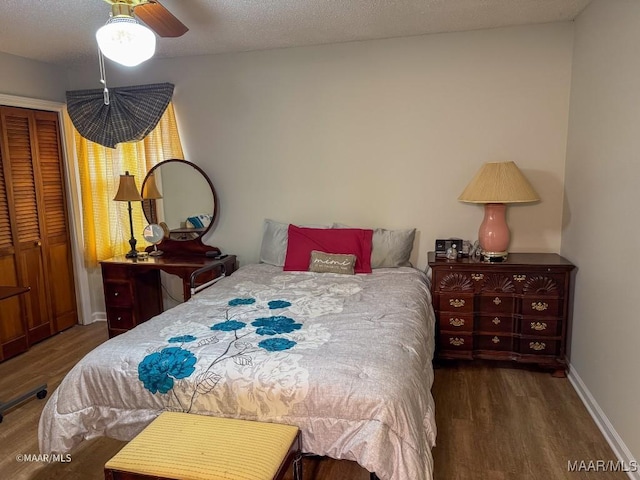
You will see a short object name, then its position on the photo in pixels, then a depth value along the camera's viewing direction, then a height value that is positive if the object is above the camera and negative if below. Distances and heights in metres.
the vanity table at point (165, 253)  3.59 -0.52
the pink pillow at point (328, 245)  3.27 -0.41
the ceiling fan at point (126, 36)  1.75 +0.65
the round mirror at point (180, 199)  3.78 -0.04
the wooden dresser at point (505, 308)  2.84 -0.81
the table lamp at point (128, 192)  3.66 +0.02
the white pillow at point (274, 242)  3.49 -0.41
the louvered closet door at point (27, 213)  3.44 -0.14
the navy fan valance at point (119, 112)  3.68 +0.71
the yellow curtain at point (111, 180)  3.82 +0.14
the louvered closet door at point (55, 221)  3.73 -0.22
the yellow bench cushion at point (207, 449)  1.39 -0.87
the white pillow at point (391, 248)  3.27 -0.43
